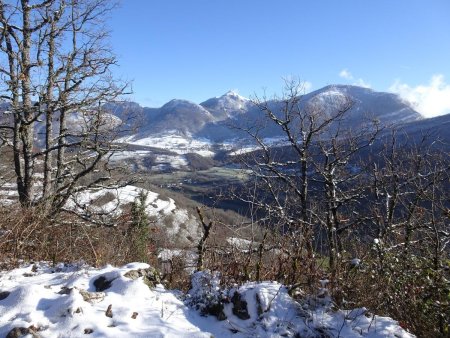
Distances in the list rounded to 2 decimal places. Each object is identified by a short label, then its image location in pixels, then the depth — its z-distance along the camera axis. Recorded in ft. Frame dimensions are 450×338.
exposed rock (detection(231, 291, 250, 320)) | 15.18
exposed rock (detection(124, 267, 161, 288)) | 16.73
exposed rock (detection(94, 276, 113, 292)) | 15.78
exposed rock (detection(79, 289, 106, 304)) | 14.56
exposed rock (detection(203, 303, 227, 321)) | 15.57
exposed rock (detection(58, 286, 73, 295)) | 14.93
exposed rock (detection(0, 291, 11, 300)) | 14.48
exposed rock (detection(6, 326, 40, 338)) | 12.27
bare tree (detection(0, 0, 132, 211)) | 41.83
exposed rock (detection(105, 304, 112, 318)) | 13.84
